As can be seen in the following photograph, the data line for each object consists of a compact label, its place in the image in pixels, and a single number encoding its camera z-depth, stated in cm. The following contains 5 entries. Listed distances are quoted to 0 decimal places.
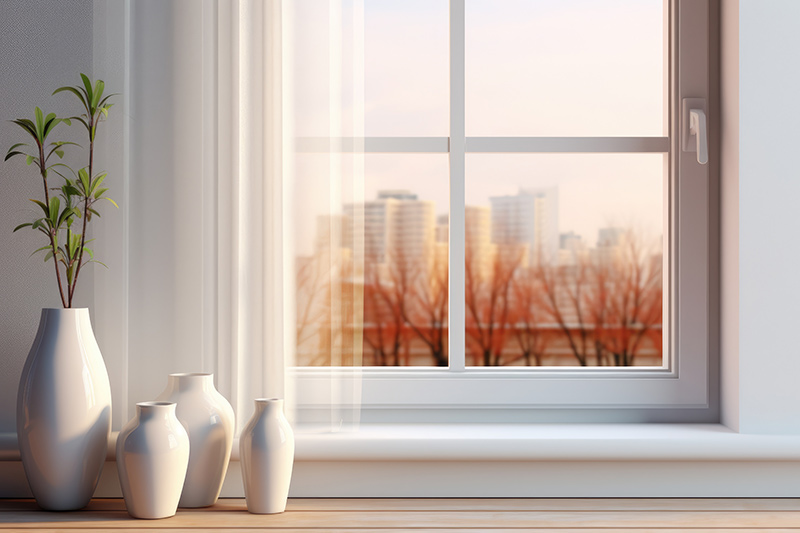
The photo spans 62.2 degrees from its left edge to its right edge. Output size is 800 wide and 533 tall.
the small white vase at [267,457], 114
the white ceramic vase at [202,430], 118
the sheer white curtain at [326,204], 130
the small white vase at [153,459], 110
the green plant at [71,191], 121
